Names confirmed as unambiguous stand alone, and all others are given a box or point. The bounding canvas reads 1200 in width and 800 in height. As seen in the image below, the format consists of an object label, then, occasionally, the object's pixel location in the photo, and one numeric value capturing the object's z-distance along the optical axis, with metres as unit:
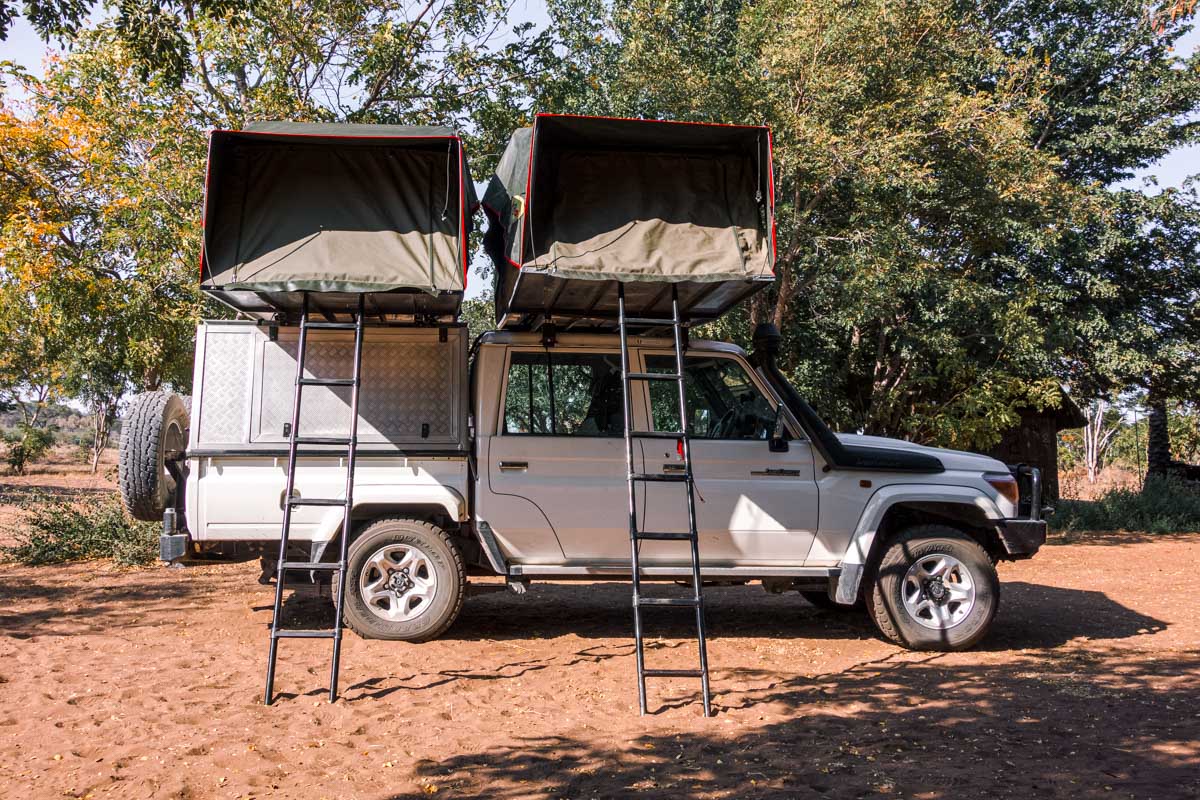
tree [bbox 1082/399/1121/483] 40.57
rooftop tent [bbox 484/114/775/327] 6.00
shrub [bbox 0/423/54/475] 28.86
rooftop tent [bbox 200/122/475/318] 5.92
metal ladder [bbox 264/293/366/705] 5.73
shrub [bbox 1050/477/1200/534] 17.36
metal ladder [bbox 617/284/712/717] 5.47
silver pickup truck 6.49
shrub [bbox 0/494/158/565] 10.60
